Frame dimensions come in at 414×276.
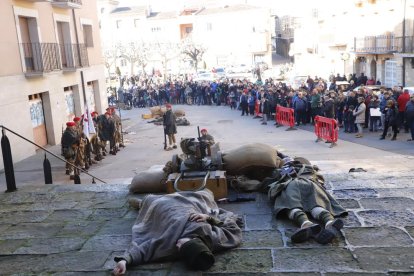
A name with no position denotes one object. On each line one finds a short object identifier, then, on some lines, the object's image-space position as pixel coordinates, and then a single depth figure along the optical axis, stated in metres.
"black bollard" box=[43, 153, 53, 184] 10.02
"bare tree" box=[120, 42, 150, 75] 52.56
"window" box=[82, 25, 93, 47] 22.27
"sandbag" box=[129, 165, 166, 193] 7.70
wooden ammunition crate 6.90
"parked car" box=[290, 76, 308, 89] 30.78
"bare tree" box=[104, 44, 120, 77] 53.03
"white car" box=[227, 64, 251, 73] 47.00
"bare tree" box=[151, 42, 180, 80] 53.94
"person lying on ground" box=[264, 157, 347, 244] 5.37
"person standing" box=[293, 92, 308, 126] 19.30
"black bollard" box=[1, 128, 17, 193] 8.62
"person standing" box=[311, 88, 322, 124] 18.75
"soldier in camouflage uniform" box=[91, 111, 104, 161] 15.30
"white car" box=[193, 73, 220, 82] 41.56
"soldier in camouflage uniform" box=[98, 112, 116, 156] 15.92
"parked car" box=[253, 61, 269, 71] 49.77
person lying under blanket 4.85
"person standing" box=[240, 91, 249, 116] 24.54
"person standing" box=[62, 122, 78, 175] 12.70
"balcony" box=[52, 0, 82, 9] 18.12
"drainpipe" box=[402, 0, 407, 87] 26.64
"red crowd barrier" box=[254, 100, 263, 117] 23.27
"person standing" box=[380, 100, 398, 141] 15.01
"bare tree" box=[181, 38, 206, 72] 52.69
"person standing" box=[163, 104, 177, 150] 16.50
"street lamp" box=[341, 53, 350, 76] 33.91
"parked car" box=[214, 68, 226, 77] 45.62
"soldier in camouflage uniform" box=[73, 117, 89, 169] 13.21
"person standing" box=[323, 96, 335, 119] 16.94
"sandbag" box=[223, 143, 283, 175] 7.52
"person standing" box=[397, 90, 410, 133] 15.65
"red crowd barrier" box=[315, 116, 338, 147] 15.16
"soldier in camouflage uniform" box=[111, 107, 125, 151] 16.72
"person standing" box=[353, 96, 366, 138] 16.17
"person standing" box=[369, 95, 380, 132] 16.46
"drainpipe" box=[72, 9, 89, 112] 19.98
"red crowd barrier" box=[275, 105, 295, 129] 19.06
